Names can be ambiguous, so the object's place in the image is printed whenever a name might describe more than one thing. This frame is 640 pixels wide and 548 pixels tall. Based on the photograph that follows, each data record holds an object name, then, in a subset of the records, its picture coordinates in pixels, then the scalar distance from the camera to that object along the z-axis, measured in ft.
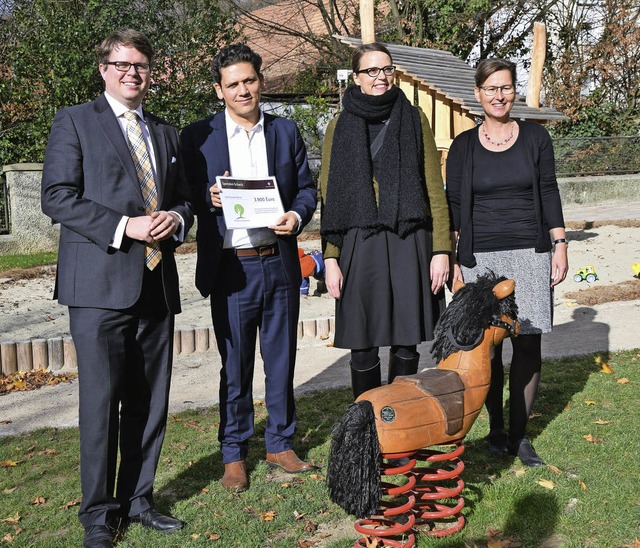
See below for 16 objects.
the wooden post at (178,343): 25.86
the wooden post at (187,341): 25.95
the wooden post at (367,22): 30.27
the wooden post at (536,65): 39.66
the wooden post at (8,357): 23.75
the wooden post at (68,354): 24.45
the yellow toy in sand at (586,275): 34.24
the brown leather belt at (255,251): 14.71
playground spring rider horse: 10.96
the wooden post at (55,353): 24.23
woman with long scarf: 14.14
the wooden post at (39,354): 24.09
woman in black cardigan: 15.16
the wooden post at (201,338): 26.17
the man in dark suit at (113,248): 11.96
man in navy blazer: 14.55
